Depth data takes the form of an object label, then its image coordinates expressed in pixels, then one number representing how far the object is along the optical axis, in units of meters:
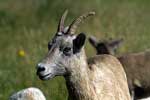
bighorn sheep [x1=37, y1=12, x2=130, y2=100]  9.12
